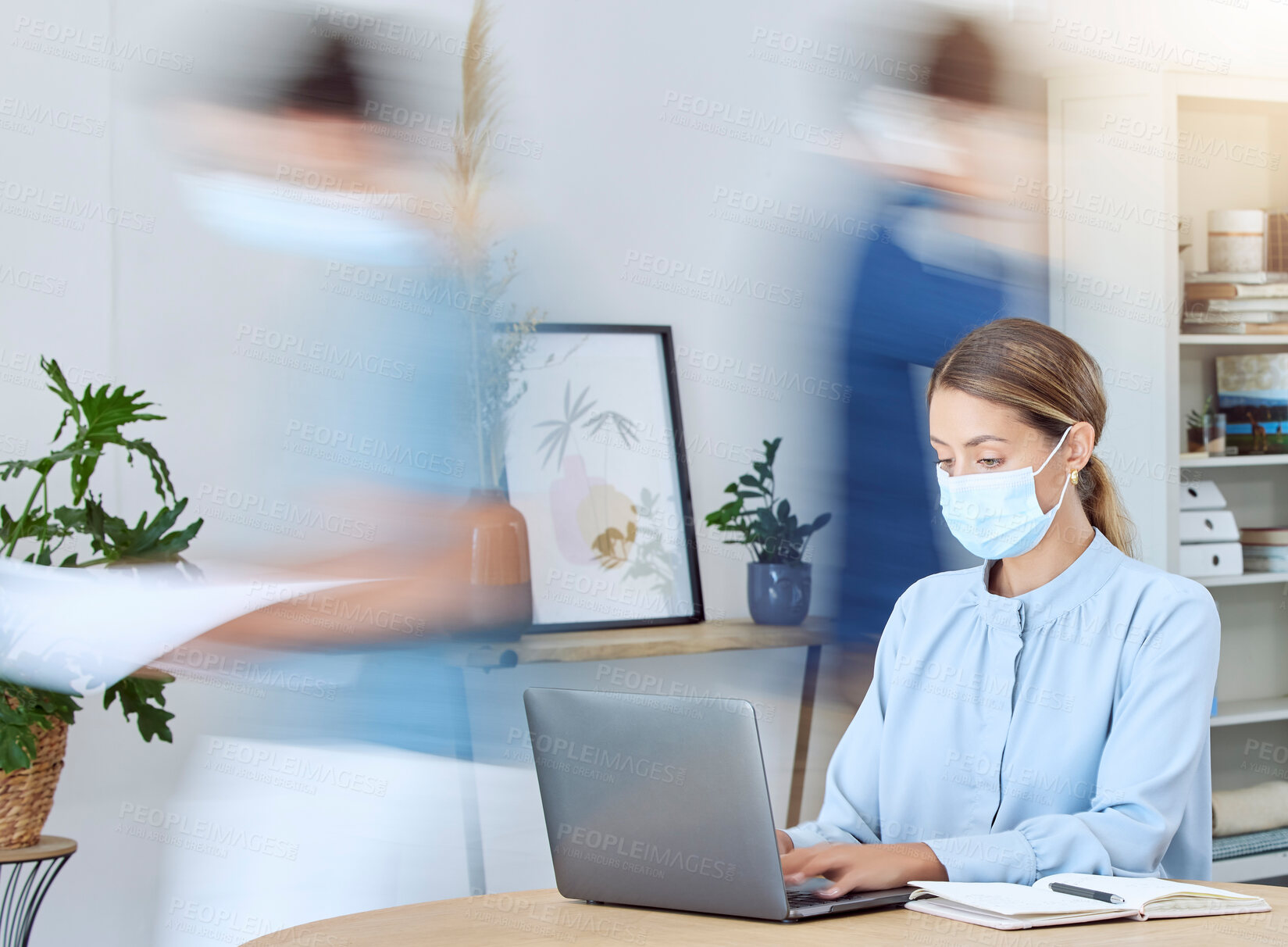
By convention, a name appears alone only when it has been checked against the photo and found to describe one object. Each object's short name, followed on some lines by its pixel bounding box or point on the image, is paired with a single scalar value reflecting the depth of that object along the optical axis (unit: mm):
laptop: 4262
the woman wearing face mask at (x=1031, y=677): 4491
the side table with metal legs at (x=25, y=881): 5044
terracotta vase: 5613
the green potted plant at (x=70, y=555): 5021
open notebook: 4247
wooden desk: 4150
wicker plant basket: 5047
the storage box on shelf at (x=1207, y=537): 6186
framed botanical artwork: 5691
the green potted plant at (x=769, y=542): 5808
